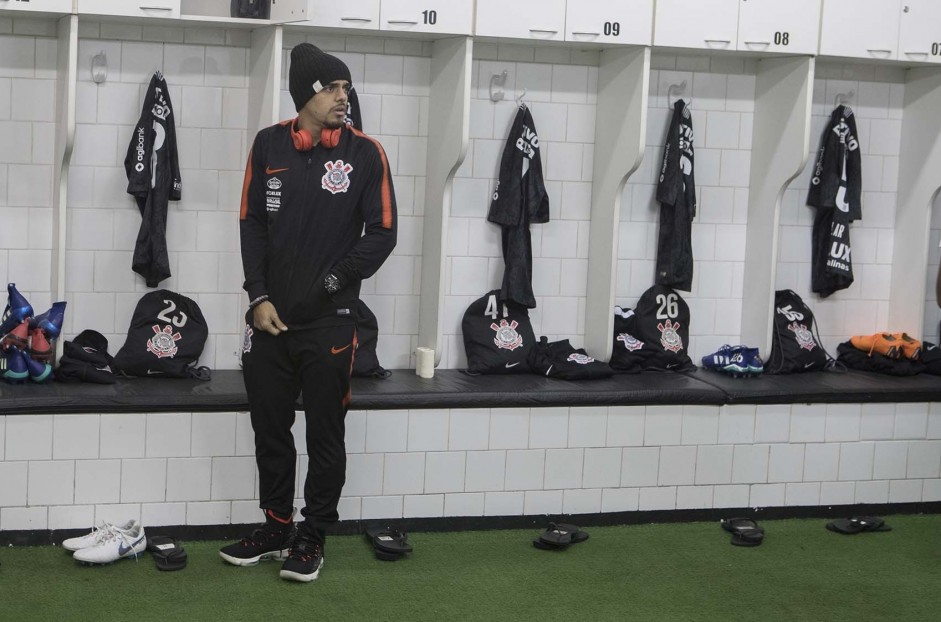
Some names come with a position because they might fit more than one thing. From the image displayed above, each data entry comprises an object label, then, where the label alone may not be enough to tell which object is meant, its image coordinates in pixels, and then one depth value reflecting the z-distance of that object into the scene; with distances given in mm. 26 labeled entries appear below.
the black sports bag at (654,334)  5211
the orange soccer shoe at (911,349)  5371
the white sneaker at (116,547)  3947
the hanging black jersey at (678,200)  5230
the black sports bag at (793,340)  5324
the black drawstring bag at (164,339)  4621
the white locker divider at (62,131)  4324
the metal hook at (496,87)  5109
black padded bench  4211
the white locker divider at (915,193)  5473
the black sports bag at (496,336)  5059
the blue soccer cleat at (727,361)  5195
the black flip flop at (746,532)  4574
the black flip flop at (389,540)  4180
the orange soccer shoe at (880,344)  5371
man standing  3838
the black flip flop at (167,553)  3988
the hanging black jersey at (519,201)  5082
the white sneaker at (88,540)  4027
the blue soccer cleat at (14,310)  4359
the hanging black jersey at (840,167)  5445
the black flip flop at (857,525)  4785
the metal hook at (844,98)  5512
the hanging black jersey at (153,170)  4641
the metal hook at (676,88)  5309
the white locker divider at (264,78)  4508
